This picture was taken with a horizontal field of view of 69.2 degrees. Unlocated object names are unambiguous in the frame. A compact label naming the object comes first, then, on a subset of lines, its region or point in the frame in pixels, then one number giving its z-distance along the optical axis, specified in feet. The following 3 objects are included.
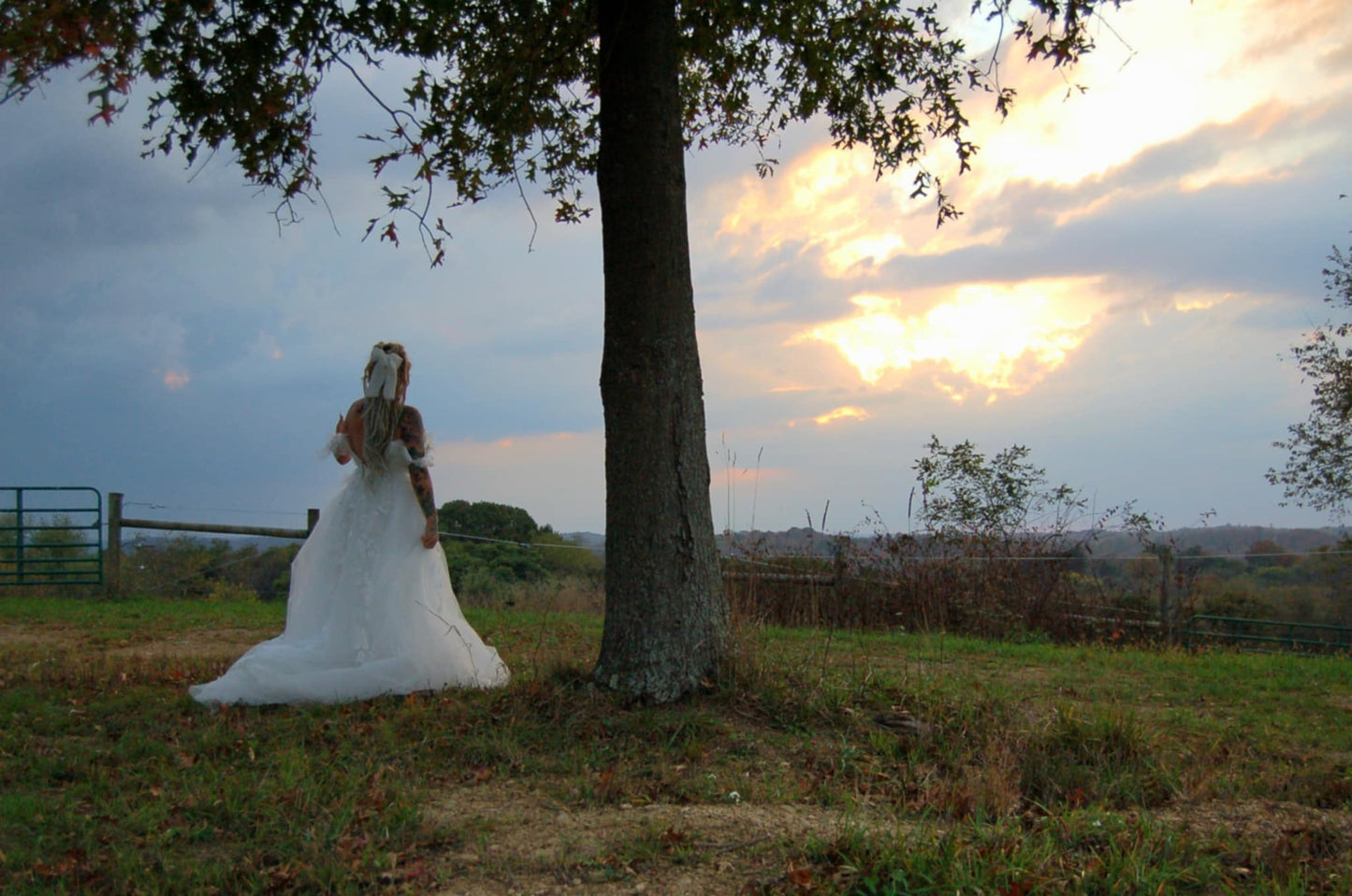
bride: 21.88
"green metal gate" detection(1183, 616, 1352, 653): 44.98
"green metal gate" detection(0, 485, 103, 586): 52.21
